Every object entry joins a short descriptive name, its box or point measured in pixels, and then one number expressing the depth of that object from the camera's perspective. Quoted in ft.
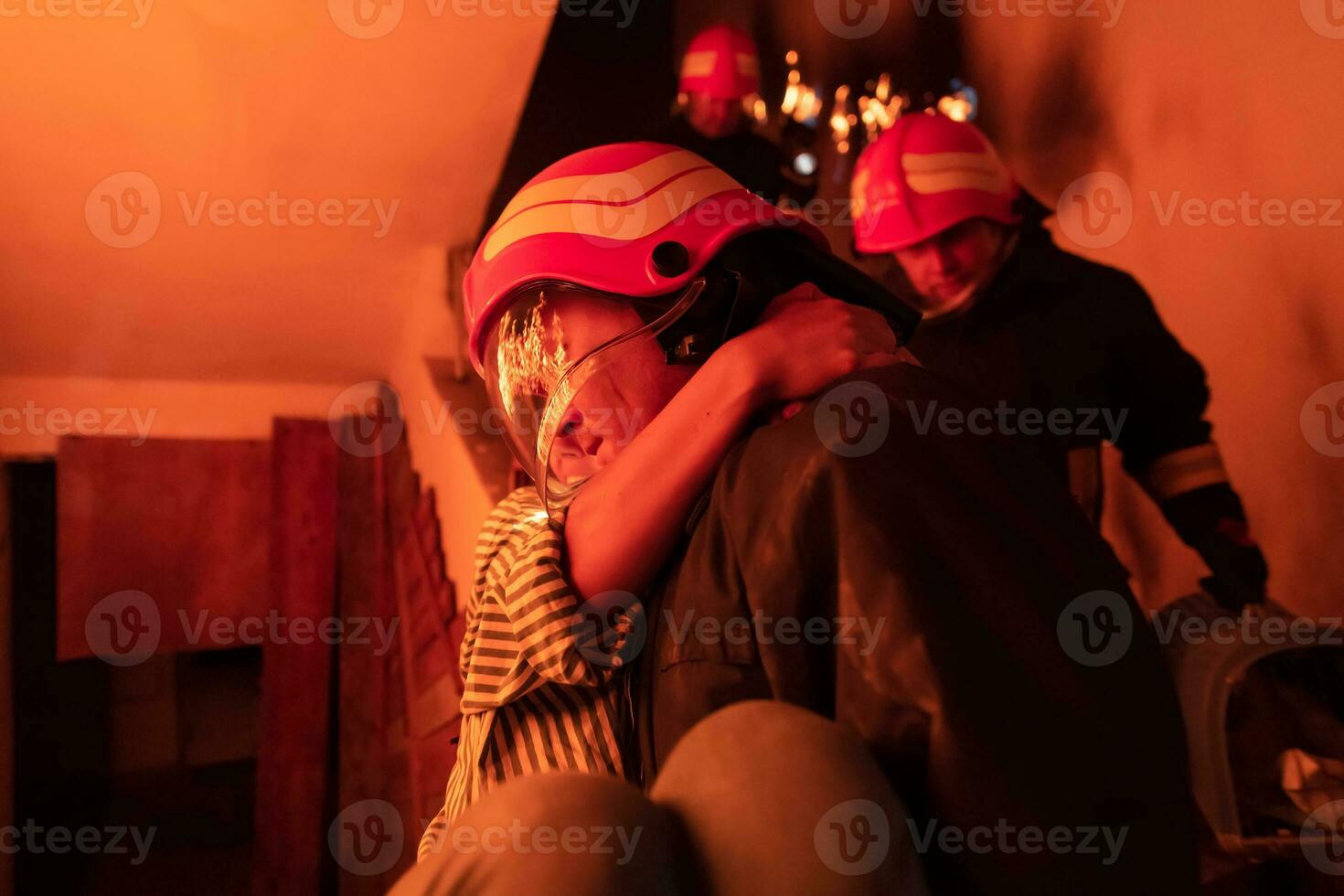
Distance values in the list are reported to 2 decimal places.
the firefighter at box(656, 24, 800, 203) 7.59
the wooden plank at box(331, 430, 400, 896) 9.35
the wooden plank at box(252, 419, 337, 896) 9.72
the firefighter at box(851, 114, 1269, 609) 5.62
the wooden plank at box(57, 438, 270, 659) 9.99
